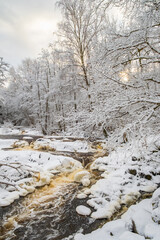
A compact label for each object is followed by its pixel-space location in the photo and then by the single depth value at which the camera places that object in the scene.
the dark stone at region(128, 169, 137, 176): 5.24
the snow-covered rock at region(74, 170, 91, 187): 5.16
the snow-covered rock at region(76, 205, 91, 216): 3.65
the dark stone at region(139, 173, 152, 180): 4.94
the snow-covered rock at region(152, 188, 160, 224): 2.76
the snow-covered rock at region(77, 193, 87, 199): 4.36
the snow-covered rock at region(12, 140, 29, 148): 10.45
